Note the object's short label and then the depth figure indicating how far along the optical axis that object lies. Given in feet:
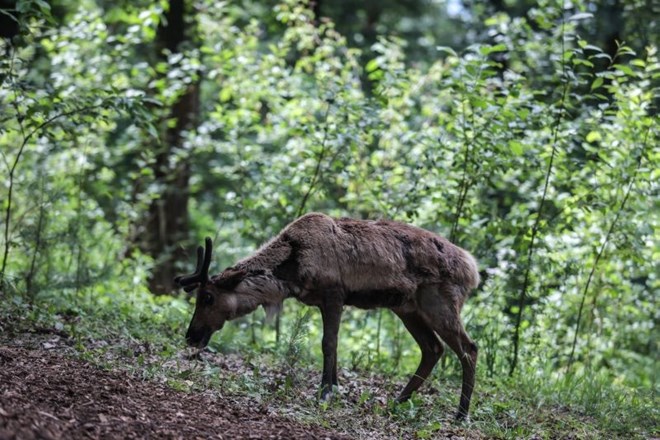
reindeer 52.75
